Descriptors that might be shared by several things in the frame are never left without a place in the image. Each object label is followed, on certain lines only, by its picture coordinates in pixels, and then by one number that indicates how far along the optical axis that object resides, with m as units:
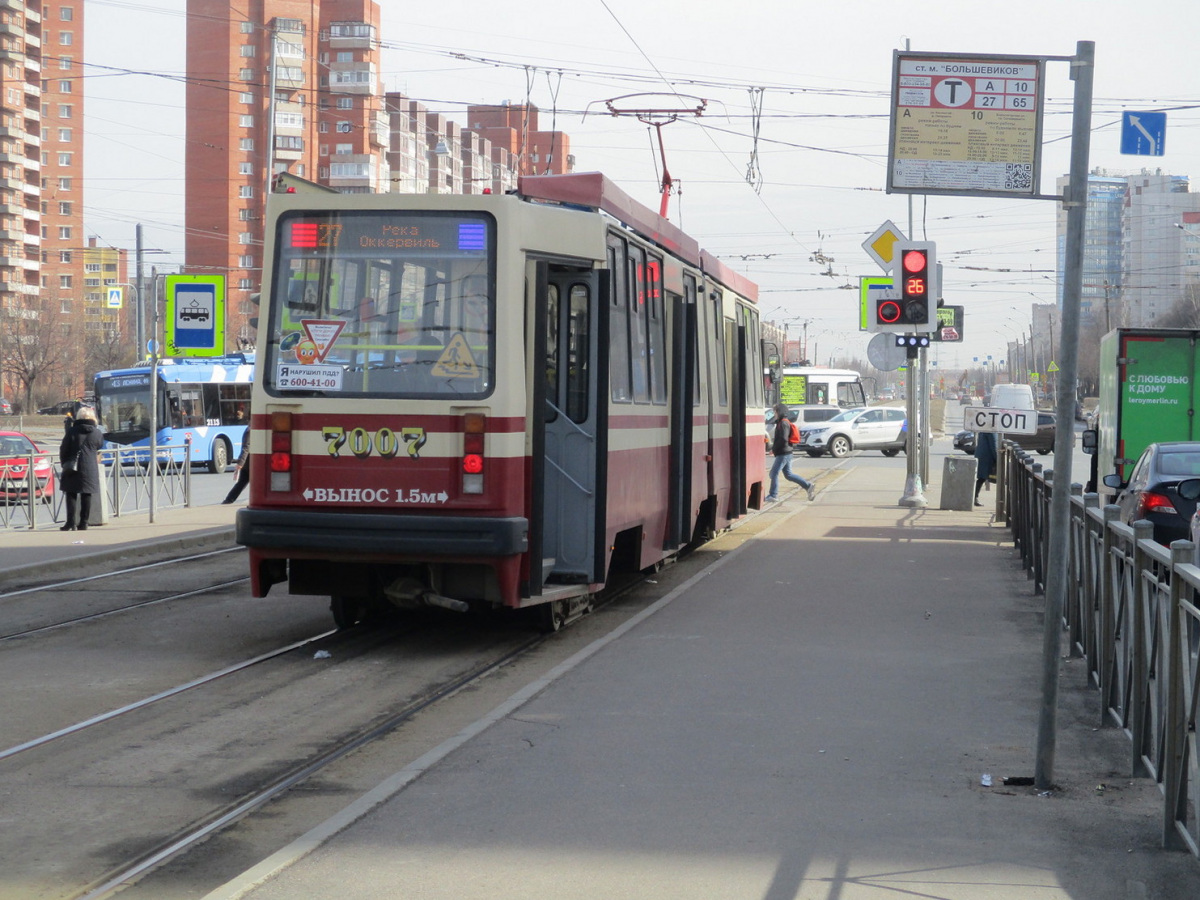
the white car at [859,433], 49.03
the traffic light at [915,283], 20.86
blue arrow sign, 18.72
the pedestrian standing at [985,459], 24.50
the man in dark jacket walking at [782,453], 26.03
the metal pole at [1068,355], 6.10
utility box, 23.22
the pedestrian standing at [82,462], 19.41
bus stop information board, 6.36
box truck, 19.06
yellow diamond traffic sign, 21.70
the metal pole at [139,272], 38.22
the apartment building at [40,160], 99.56
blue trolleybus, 38.38
